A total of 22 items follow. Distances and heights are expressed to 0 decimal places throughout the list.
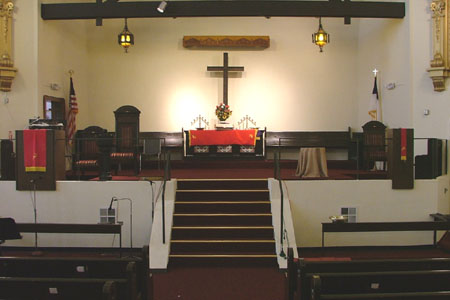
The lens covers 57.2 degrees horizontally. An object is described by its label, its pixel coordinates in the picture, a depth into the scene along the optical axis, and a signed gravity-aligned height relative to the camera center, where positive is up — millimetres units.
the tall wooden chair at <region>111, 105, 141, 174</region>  9930 +424
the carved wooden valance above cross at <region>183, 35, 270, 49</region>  11623 +2858
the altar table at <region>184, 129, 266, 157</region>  10664 -22
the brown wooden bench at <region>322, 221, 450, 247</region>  6438 -1337
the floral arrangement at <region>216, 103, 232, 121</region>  11263 +826
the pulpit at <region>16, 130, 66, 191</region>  7262 -522
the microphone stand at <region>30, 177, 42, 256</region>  7220 -1231
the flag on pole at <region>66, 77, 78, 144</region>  10312 +764
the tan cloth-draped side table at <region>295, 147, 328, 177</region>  8273 -423
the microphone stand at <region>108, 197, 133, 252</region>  7242 -1324
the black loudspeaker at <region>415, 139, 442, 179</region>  8023 -413
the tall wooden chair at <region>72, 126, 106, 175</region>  8580 -132
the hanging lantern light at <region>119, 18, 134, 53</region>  10234 +2588
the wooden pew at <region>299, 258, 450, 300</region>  3547 -1204
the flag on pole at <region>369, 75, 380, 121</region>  10539 +969
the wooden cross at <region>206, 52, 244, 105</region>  11547 +2039
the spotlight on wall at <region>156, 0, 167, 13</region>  8953 +2958
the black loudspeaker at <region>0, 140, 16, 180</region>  7929 -392
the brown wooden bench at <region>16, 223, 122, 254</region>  6004 -1256
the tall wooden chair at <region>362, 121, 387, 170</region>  9406 -4
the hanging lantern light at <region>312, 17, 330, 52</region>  9836 +2506
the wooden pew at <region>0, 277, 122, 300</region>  3255 -1190
